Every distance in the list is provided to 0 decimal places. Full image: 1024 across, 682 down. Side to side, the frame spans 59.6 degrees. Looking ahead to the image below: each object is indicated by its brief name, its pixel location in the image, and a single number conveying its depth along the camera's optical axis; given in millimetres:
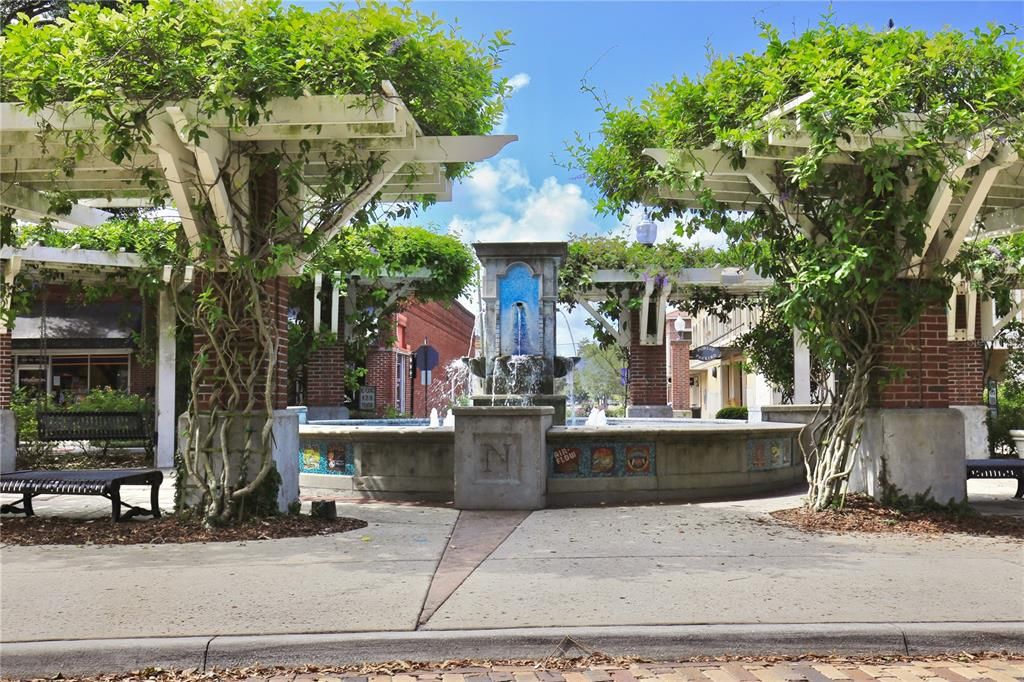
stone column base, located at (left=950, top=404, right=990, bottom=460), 16047
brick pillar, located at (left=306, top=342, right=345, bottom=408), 19922
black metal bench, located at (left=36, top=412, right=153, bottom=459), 14633
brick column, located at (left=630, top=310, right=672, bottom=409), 22531
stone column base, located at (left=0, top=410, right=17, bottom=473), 13070
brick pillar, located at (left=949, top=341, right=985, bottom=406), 18266
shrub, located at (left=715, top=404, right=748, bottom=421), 26875
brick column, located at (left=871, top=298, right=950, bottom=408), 8438
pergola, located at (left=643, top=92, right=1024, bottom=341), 7508
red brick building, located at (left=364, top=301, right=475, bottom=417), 27156
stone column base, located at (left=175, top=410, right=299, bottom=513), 7996
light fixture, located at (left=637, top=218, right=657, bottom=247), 17891
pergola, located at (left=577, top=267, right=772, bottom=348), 20375
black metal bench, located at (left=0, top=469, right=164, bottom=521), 7859
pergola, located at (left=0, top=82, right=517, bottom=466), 7379
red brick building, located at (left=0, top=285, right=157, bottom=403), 24094
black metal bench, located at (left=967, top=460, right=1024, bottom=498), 9797
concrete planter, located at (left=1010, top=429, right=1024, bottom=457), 16469
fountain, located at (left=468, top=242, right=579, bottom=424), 13477
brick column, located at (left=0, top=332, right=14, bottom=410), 13859
